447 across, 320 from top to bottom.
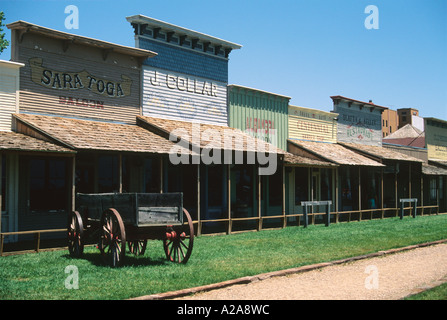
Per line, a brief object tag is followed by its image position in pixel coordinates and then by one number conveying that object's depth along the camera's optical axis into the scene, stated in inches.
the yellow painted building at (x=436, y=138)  1269.7
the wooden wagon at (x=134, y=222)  362.0
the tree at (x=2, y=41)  1242.6
